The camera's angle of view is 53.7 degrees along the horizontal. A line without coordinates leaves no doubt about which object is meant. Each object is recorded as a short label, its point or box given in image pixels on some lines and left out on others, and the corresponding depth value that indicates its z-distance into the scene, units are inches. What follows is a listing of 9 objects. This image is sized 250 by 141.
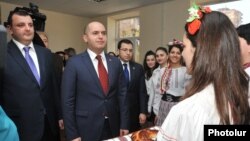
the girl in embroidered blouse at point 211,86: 36.1
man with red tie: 76.5
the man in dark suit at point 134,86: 126.0
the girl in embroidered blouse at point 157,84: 124.4
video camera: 90.0
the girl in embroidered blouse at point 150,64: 163.6
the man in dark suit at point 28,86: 71.5
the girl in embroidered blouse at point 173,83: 107.2
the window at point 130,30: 297.0
